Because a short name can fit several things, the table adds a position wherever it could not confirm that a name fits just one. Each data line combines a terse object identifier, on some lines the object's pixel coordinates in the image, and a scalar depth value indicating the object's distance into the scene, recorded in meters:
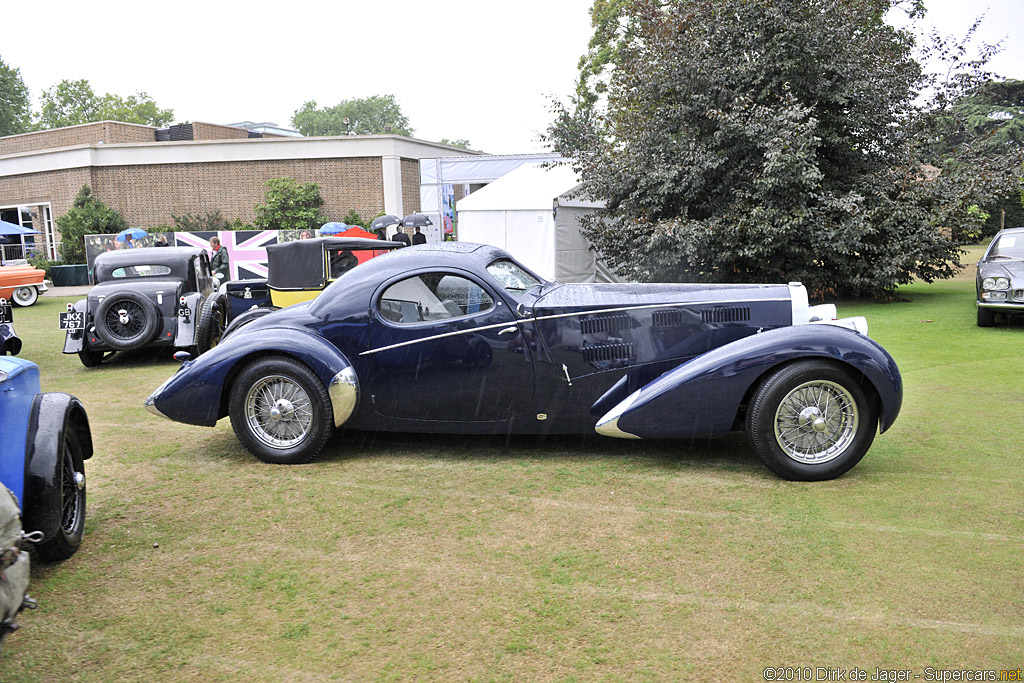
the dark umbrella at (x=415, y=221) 17.52
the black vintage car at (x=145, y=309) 9.94
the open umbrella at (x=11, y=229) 22.52
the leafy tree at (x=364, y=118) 116.69
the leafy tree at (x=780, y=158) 14.27
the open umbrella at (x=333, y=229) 19.84
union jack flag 24.34
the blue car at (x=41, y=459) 3.58
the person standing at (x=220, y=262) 14.18
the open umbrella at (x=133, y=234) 23.02
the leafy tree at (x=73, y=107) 82.69
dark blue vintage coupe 4.89
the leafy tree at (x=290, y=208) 31.78
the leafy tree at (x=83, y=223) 30.47
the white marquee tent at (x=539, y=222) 17.47
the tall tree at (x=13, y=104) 78.44
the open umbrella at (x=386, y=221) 18.09
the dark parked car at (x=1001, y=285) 11.12
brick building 32.66
